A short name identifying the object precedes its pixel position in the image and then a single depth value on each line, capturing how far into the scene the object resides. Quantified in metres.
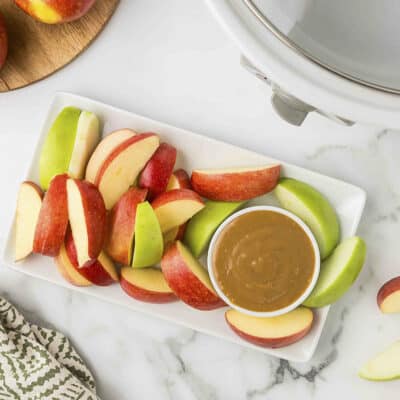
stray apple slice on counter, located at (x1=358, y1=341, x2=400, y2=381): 0.97
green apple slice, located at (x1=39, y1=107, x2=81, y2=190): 0.97
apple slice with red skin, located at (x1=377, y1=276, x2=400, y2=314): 0.96
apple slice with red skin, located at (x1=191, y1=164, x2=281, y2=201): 0.95
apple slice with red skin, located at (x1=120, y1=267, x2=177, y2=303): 0.96
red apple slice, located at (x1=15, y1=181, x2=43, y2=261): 0.97
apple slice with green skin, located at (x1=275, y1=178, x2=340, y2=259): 0.95
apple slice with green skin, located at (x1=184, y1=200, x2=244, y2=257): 0.96
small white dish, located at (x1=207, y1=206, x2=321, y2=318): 0.94
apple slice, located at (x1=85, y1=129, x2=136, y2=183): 0.96
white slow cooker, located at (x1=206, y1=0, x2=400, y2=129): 0.48
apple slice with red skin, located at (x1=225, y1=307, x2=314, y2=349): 0.94
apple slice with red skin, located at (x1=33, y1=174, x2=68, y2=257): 0.95
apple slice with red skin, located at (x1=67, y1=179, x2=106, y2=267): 0.94
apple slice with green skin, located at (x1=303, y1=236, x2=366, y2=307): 0.94
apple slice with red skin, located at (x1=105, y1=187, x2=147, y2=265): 0.95
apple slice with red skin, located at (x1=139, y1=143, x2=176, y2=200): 0.96
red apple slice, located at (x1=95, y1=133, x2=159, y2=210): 0.95
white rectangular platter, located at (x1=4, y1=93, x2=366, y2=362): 0.96
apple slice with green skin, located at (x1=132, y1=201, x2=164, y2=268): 0.93
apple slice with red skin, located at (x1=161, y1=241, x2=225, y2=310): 0.94
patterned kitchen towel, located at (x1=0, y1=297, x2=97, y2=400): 0.98
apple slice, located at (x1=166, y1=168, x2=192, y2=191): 0.96
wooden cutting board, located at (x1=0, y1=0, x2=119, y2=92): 0.96
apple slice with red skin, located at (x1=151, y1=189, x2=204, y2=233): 0.95
